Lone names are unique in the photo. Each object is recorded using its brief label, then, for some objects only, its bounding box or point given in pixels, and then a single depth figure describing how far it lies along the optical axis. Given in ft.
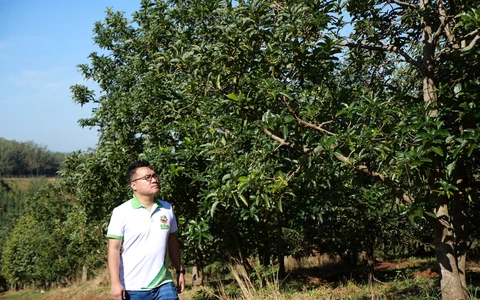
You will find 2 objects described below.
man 12.51
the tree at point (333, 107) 15.29
